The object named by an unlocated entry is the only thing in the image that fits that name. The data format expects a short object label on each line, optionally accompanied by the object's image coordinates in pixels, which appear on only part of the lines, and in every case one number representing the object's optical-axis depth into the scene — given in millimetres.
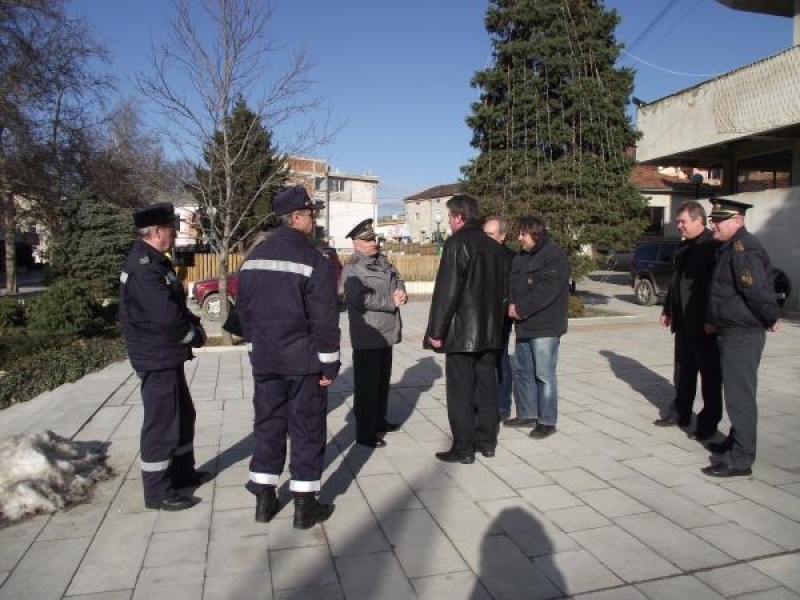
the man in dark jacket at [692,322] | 5195
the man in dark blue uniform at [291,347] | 3555
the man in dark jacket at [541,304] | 5246
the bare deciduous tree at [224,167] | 9992
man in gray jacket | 5133
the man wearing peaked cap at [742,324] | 4309
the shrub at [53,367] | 7574
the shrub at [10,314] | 11344
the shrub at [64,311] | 10656
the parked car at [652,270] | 17125
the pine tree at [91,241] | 17281
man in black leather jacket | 4641
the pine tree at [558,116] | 14438
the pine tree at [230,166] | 10289
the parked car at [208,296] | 14742
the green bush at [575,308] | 13758
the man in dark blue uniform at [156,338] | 3809
